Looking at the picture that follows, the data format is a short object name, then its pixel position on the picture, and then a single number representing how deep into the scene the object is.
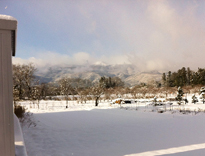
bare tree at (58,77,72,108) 14.40
